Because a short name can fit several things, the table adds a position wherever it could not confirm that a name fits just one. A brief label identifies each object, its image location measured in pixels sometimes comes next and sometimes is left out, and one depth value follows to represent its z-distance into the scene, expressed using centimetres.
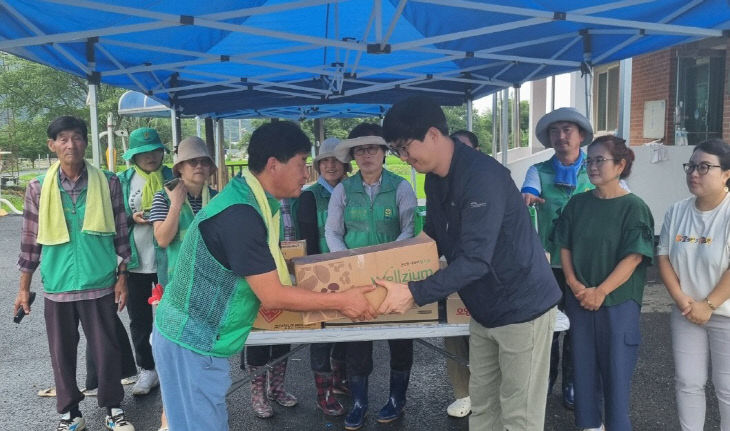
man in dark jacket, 203
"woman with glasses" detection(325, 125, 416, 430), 329
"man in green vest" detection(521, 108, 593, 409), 331
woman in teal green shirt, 279
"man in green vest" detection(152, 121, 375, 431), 187
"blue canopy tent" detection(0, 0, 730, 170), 310
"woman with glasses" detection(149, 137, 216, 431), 318
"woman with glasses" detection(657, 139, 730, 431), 265
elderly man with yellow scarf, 316
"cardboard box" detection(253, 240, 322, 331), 280
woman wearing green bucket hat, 368
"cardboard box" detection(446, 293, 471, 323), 281
